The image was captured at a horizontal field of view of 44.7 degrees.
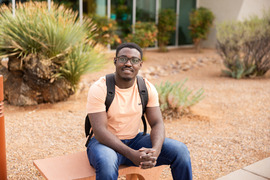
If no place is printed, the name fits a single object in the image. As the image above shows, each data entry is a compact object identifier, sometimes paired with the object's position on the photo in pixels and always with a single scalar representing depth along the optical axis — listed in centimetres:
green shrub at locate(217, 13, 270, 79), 826
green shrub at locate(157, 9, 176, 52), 1262
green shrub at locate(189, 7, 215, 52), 1303
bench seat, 230
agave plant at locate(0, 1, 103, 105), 538
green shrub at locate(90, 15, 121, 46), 1003
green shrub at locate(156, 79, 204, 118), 500
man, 234
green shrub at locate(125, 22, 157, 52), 1064
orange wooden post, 261
